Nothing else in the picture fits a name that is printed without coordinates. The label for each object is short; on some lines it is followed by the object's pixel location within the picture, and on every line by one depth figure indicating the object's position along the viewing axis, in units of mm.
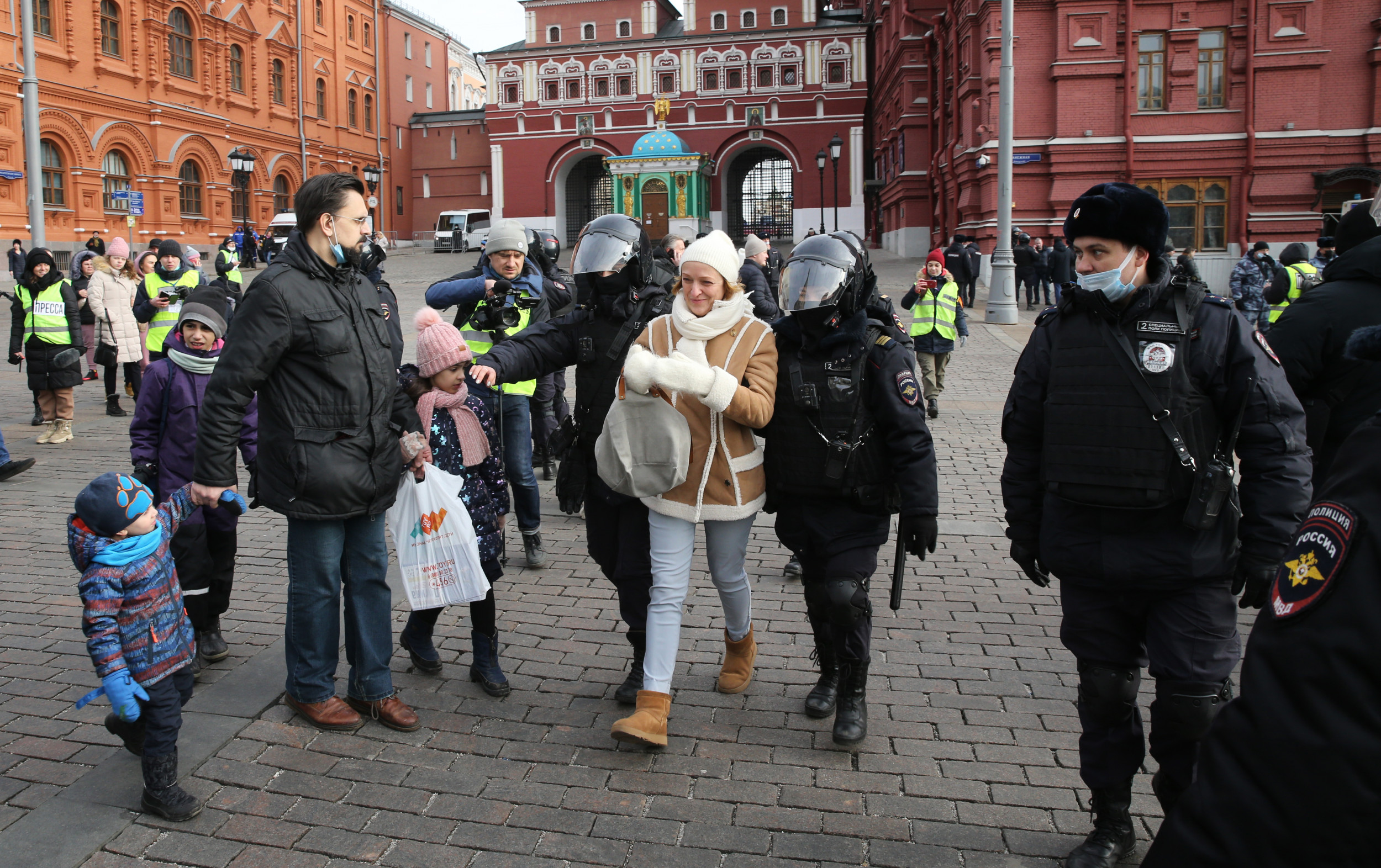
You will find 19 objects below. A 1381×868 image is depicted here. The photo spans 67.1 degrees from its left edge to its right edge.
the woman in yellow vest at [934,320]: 11375
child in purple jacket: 4746
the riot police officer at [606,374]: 4223
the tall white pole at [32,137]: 19016
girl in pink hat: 4406
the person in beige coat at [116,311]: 11656
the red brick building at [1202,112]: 26000
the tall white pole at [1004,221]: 20531
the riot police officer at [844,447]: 3836
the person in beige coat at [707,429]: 3918
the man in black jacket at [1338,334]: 4148
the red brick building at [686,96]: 52344
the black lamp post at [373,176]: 38062
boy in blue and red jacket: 3238
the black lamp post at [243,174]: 35062
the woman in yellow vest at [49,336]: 10117
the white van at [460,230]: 49562
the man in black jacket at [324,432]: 3742
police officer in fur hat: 2943
